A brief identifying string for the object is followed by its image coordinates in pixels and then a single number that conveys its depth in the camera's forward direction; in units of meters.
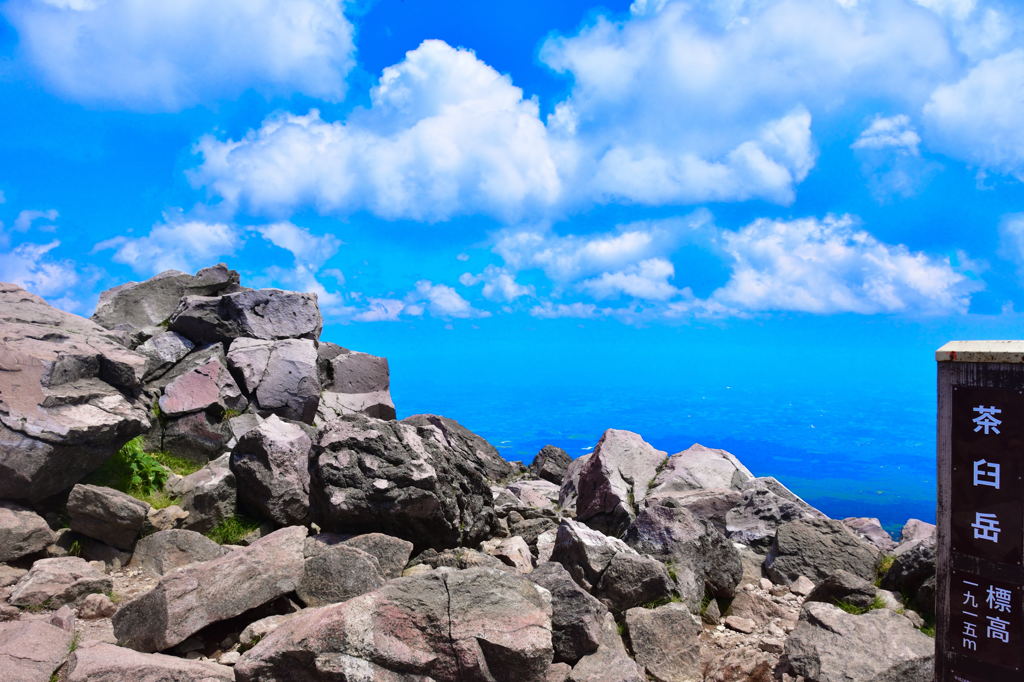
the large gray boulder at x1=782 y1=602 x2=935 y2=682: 7.68
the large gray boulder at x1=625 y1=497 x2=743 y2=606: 10.19
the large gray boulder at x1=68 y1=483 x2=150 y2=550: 10.33
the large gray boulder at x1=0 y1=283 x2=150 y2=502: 10.95
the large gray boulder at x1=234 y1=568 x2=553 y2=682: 6.57
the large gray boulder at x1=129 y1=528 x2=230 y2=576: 10.36
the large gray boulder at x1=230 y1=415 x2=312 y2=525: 11.58
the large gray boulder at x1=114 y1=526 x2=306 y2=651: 7.76
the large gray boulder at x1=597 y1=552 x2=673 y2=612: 9.05
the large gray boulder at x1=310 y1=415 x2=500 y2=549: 10.38
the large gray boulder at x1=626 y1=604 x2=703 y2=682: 8.05
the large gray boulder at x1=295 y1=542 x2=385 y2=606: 8.38
